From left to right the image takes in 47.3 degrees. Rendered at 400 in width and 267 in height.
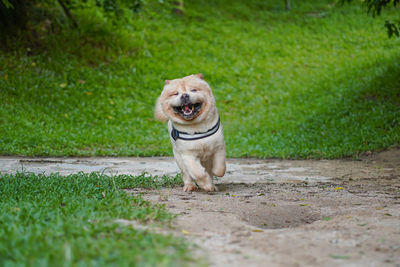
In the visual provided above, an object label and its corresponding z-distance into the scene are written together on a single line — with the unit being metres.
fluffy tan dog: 5.21
